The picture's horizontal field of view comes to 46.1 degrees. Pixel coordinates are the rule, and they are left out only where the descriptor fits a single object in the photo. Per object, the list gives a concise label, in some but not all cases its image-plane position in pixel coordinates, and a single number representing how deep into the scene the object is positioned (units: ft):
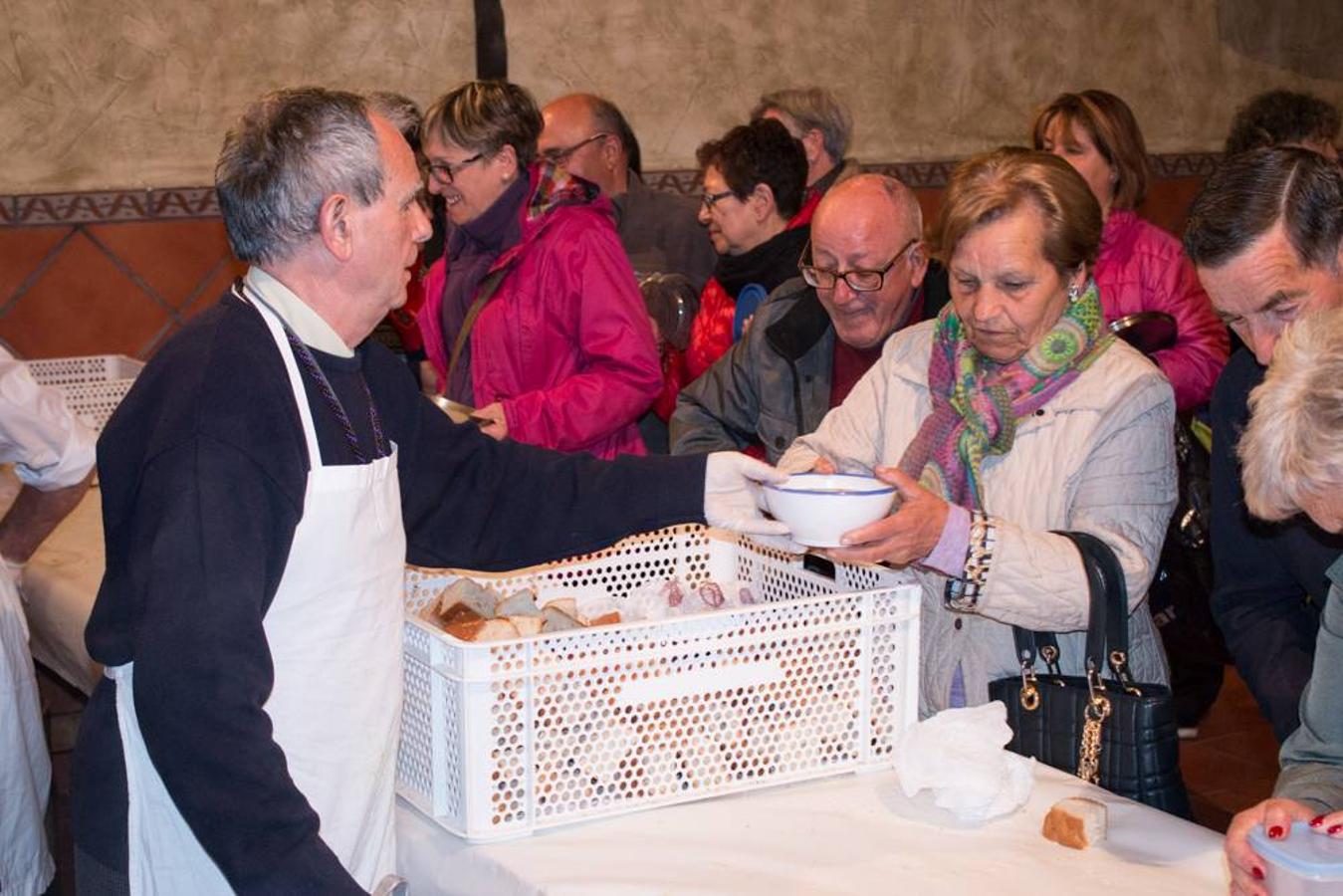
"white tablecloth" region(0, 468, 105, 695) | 10.39
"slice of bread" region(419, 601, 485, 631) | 6.76
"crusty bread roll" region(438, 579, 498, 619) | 6.91
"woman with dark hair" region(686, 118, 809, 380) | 12.83
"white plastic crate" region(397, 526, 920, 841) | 5.93
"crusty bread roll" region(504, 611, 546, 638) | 6.56
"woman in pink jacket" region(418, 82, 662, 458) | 10.93
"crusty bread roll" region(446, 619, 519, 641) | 6.40
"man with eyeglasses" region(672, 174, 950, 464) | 9.76
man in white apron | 5.04
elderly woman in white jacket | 7.26
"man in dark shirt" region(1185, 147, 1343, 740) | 6.93
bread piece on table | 5.95
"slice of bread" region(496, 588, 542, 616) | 7.07
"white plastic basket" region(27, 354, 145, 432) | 15.10
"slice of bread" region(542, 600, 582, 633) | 6.85
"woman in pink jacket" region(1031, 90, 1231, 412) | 11.28
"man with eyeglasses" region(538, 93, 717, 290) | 15.23
